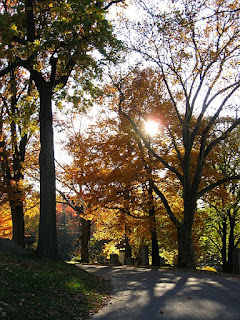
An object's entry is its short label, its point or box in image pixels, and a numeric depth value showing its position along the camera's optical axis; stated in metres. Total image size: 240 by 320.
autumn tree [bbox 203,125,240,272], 20.66
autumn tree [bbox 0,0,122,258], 10.22
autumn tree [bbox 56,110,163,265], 16.53
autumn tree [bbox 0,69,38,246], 17.77
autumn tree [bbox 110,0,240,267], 13.98
